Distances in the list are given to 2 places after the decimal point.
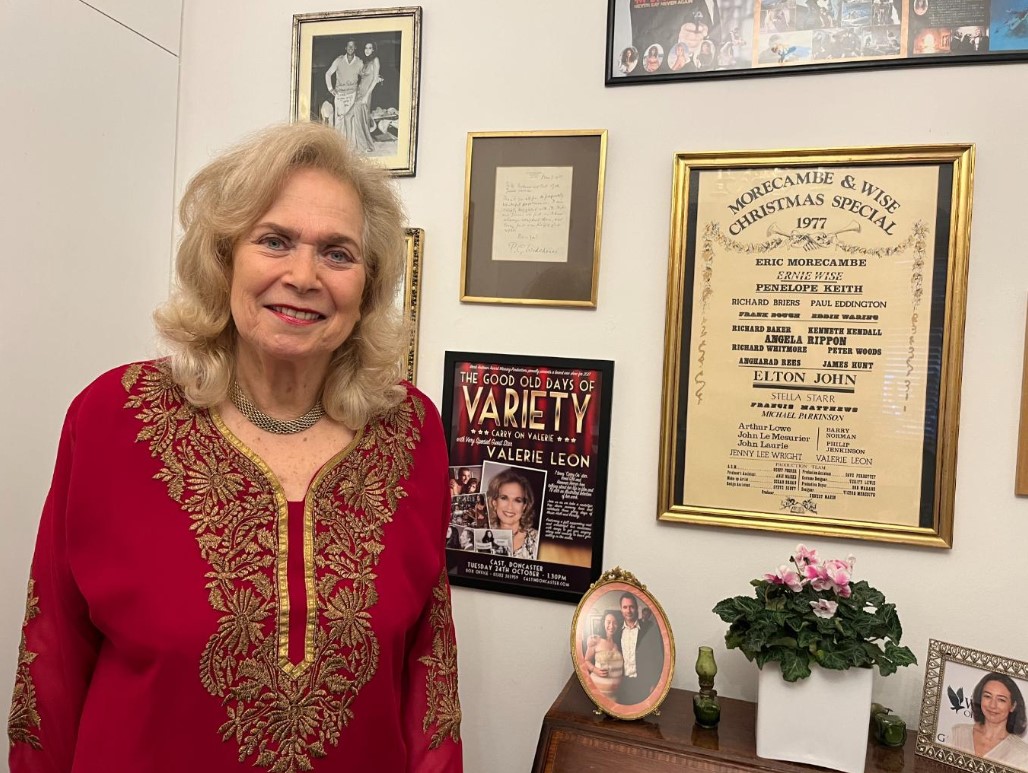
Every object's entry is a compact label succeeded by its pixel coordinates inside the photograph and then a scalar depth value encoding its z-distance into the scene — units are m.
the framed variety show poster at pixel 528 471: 1.59
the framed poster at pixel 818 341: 1.41
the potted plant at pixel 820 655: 1.22
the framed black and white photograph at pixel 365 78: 1.69
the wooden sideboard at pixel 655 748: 1.24
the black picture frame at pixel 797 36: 1.39
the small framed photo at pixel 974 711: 1.21
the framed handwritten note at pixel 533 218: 1.59
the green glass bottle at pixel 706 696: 1.34
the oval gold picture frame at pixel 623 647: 1.37
